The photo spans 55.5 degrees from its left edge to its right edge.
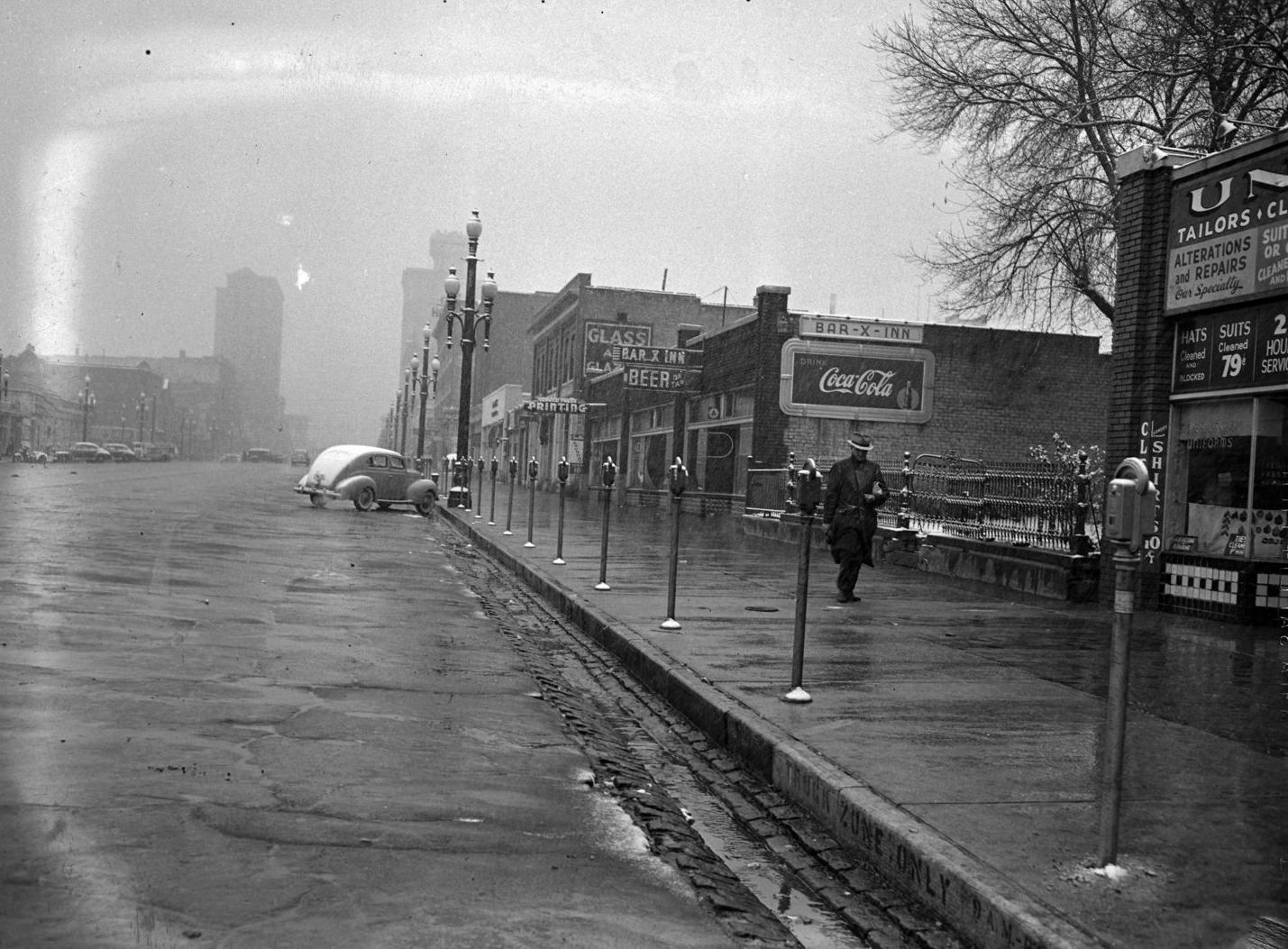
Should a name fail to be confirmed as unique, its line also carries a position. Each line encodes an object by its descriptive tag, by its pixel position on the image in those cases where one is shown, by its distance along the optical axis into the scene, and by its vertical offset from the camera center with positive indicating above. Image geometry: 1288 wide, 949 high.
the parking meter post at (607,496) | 12.48 -0.41
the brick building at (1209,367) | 11.05 +1.23
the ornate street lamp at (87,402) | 104.40 +2.52
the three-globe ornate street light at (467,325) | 31.75 +3.41
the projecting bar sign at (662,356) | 32.62 +2.84
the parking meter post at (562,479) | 14.89 -0.29
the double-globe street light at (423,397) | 46.42 +2.38
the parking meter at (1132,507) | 3.88 -0.06
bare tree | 20.34 +6.69
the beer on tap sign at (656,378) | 32.31 +2.24
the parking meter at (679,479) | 10.21 -0.13
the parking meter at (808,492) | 7.02 -0.13
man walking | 12.11 -0.40
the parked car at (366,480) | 29.09 -0.88
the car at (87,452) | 84.06 -1.68
